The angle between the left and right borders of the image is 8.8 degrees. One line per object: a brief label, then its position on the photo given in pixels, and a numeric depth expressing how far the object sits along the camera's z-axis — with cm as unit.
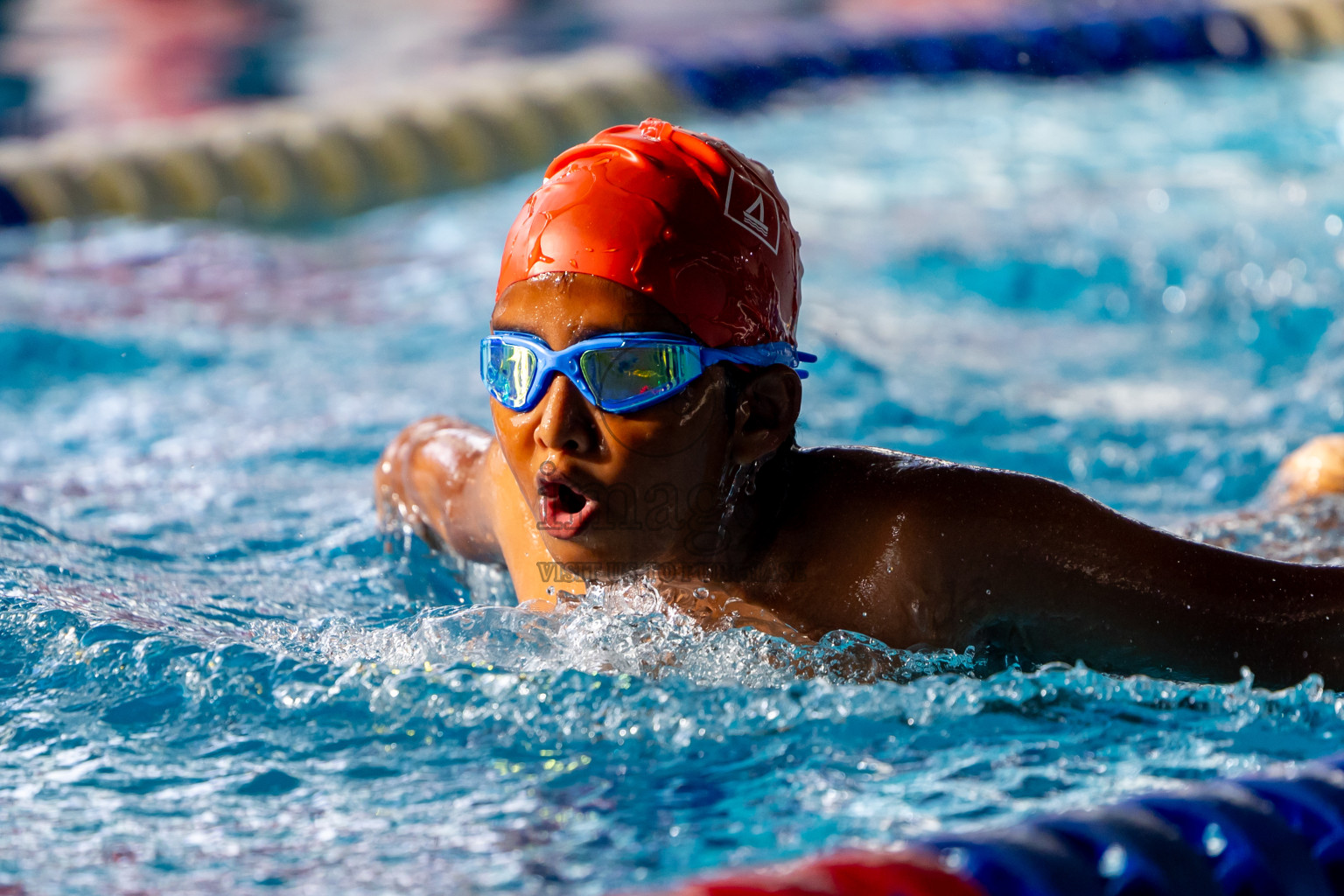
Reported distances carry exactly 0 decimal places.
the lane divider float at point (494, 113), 933
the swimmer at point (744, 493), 463
